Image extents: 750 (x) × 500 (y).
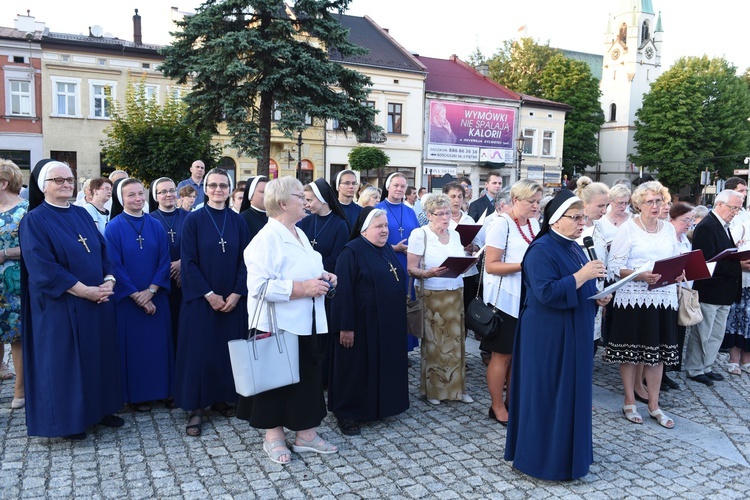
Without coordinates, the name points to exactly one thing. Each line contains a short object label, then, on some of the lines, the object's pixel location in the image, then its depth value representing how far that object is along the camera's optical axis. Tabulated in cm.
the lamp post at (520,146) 3160
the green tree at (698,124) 4538
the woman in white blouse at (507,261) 509
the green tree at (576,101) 4531
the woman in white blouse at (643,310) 535
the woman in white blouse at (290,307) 410
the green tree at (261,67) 1994
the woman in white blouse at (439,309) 570
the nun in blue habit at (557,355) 395
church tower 5741
